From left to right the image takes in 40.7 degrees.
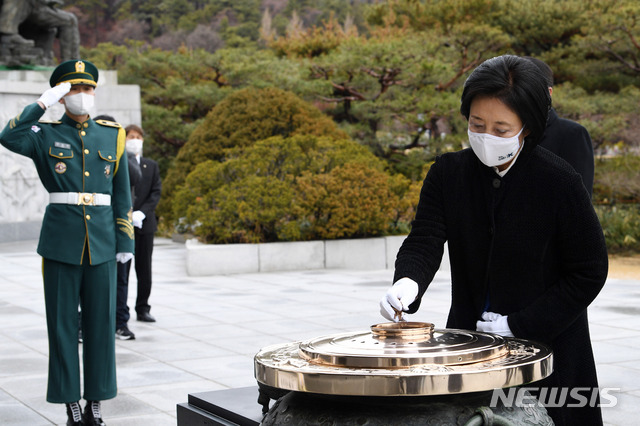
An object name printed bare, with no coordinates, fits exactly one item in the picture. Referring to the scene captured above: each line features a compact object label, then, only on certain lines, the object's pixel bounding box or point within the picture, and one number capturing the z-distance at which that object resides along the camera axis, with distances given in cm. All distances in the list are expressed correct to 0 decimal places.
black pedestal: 282
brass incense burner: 175
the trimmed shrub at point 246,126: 1408
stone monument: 1483
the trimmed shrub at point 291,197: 1080
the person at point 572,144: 382
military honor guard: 424
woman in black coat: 213
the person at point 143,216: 716
